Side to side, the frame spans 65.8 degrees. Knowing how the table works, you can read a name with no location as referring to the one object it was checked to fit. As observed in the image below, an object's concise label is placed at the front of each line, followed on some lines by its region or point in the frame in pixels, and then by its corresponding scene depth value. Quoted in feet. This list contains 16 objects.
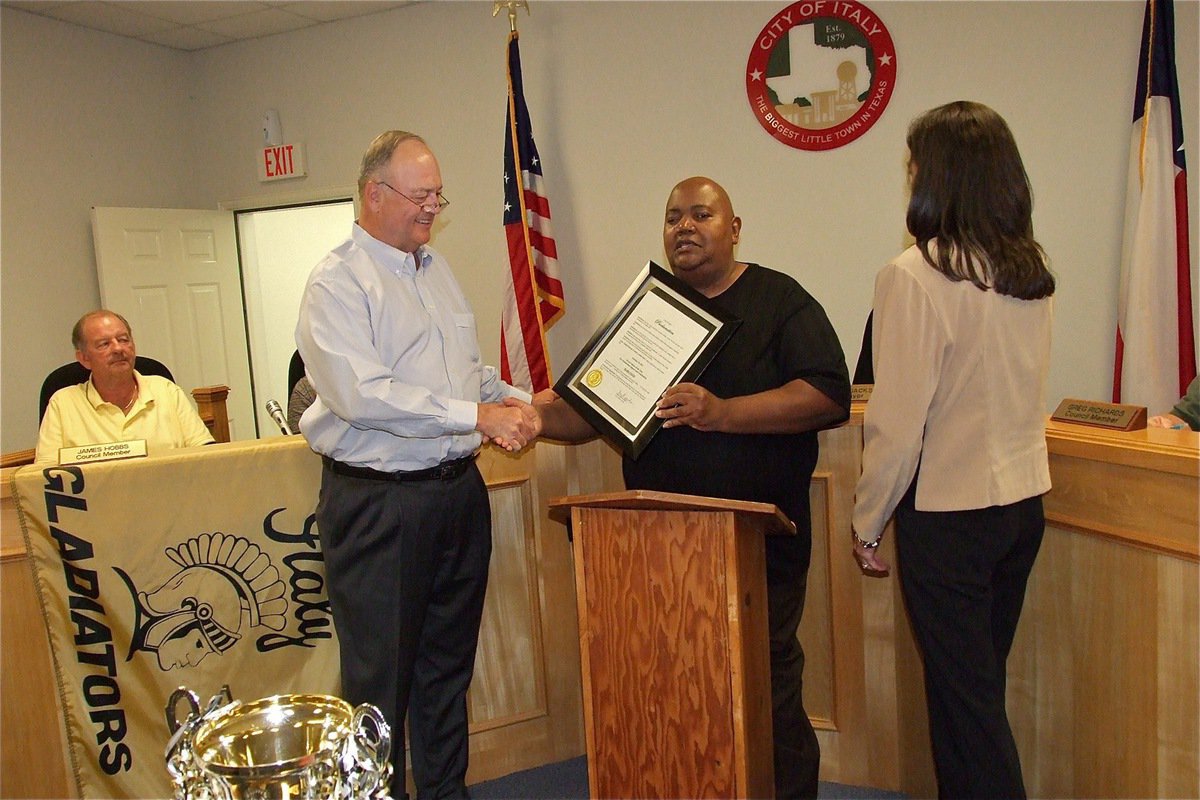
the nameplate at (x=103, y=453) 6.89
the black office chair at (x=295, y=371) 12.53
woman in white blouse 5.39
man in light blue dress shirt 6.52
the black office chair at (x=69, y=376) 11.91
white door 16.90
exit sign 17.88
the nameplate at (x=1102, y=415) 5.97
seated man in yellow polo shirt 10.70
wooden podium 5.43
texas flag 11.21
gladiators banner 6.81
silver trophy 2.38
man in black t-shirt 6.88
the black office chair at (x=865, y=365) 10.71
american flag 14.21
